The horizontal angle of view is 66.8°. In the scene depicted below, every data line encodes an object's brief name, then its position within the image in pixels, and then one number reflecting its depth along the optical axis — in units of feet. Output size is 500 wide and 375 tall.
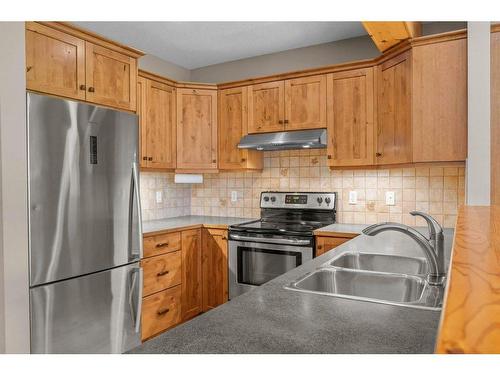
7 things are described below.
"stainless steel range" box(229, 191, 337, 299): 10.05
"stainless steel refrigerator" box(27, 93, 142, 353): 6.73
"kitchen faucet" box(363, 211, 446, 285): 4.22
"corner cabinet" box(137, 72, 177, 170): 10.72
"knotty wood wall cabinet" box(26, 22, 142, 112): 7.08
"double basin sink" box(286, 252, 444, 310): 4.72
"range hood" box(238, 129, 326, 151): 10.50
